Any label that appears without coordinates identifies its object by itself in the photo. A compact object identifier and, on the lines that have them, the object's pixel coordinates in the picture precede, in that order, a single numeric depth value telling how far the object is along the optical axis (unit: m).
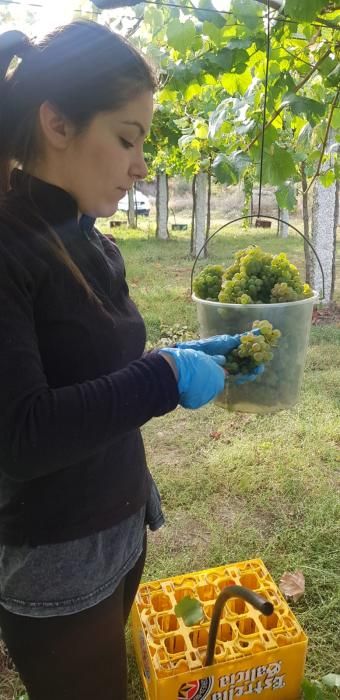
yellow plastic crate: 1.60
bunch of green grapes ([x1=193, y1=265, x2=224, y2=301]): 1.55
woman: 0.89
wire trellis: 1.50
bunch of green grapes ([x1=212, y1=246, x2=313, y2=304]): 1.44
